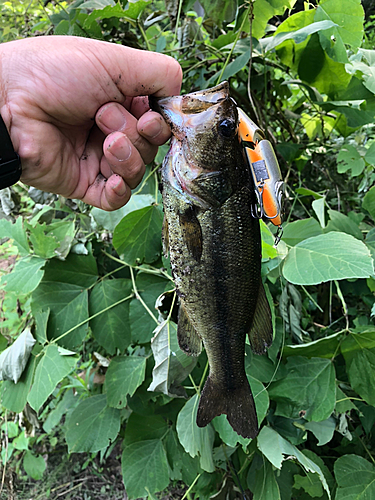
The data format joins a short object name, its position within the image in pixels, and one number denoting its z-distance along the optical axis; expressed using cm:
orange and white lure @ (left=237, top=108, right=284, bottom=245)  22
